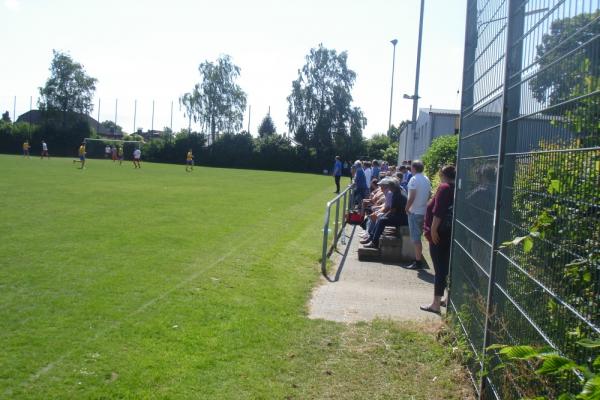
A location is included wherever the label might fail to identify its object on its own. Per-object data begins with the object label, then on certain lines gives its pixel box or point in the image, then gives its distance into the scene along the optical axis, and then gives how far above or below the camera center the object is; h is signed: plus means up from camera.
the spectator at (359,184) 18.44 -0.07
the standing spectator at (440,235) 6.89 -0.55
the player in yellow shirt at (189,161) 46.28 +0.77
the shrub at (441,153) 16.58 +0.94
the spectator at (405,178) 16.19 +0.17
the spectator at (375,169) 21.88 +0.46
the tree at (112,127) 110.40 +7.52
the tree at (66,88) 81.50 +10.20
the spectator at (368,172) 20.53 +0.35
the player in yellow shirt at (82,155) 39.72 +0.67
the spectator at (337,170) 28.55 +0.47
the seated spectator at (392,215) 10.85 -0.56
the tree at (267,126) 89.25 +7.36
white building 25.48 +2.58
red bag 16.11 -0.96
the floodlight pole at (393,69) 40.50 +9.17
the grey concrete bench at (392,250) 10.58 -1.16
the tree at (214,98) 77.69 +9.53
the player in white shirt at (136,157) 46.85 +0.87
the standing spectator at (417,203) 9.83 -0.30
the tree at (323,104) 71.38 +8.78
